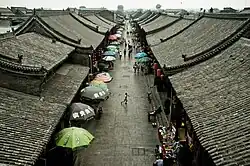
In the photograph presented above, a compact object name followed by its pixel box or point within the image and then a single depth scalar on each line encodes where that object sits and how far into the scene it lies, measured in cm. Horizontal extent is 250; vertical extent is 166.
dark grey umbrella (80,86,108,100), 2661
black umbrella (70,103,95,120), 2194
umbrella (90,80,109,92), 2933
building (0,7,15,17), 8270
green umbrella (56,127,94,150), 1788
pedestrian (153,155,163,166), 1836
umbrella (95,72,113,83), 3488
